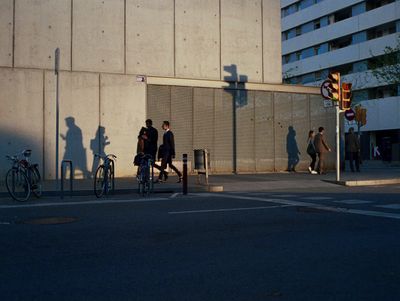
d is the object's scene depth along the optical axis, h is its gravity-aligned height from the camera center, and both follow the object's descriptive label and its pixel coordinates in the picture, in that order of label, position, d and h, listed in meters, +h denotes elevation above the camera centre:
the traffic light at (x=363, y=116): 27.72 +2.66
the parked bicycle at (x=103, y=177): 12.42 -0.21
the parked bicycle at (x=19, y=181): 11.43 -0.27
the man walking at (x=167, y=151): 15.39 +0.50
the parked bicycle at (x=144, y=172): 12.71 -0.10
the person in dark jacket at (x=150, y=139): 15.08 +0.83
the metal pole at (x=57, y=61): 12.77 +2.60
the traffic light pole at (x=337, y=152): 15.77 +0.46
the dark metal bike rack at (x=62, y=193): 12.00 -0.58
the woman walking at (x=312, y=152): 19.99 +0.58
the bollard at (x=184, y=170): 12.71 -0.07
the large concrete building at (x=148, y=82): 16.42 +2.97
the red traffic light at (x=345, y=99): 16.20 +2.10
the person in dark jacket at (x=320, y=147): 19.38 +0.74
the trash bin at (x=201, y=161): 14.53 +0.19
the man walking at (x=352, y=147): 20.91 +0.80
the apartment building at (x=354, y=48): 49.34 +12.49
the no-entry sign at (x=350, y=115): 24.18 +2.44
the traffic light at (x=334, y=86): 16.12 +2.49
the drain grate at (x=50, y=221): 8.03 -0.82
